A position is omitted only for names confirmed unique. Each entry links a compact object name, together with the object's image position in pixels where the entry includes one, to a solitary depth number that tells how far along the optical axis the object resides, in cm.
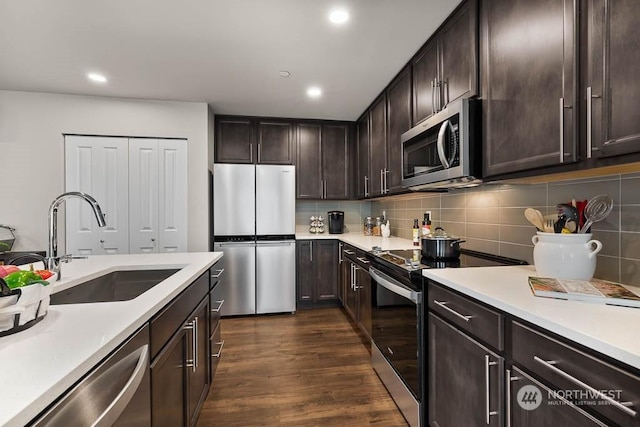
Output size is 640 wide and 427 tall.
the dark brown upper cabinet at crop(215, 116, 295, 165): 364
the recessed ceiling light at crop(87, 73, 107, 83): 254
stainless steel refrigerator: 329
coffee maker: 393
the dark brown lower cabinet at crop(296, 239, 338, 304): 354
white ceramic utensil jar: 114
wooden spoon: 134
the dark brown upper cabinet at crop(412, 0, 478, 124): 159
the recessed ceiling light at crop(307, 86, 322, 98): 282
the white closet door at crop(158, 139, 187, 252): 314
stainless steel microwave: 156
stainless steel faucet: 127
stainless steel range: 151
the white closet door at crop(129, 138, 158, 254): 309
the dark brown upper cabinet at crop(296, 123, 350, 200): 384
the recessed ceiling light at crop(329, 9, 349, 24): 171
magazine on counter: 93
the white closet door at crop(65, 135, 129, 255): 297
